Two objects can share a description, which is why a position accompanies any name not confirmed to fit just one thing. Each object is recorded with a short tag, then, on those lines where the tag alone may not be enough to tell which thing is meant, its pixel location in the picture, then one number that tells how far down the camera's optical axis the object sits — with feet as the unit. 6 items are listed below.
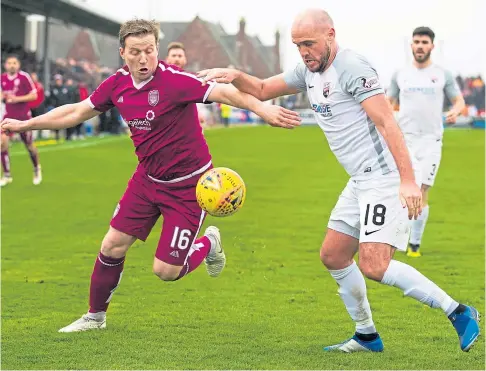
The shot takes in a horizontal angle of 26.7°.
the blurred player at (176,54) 43.06
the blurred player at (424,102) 42.63
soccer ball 25.00
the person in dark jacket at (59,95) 125.70
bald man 22.54
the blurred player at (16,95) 67.56
